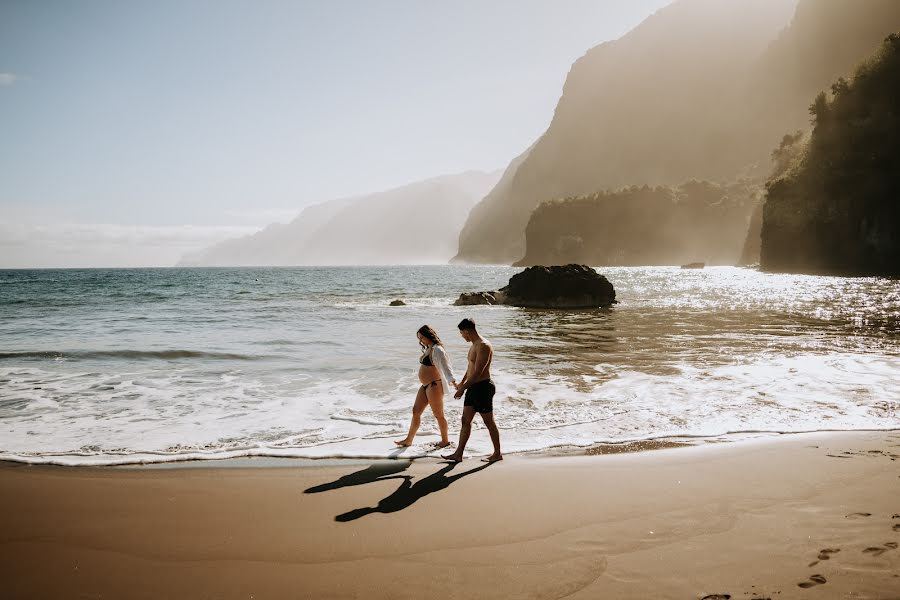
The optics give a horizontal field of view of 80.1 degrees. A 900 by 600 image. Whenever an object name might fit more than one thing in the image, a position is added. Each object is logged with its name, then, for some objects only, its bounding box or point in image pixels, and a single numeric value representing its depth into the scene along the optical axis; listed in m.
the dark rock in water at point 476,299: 34.97
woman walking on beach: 7.13
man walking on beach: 6.55
